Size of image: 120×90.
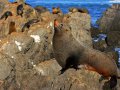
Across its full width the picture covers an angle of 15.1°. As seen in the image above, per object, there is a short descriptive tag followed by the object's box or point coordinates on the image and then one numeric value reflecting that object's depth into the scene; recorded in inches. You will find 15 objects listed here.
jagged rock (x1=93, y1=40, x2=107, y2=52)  1192.5
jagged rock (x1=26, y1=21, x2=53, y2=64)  665.2
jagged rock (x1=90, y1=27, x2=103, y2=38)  1639.9
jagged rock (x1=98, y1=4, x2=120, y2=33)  1729.8
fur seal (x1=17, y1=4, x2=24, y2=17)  976.7
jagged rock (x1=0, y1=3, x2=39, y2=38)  812.5
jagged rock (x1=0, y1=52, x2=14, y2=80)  580.7
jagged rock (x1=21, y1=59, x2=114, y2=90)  515.8
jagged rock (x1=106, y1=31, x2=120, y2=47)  1361.7
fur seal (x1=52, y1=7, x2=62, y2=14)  1197.8
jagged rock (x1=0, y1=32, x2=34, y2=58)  616.7
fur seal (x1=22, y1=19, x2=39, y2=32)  819.9
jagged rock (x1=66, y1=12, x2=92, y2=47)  842.8
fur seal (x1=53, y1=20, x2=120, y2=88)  457.1
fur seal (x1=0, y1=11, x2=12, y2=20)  944.0
